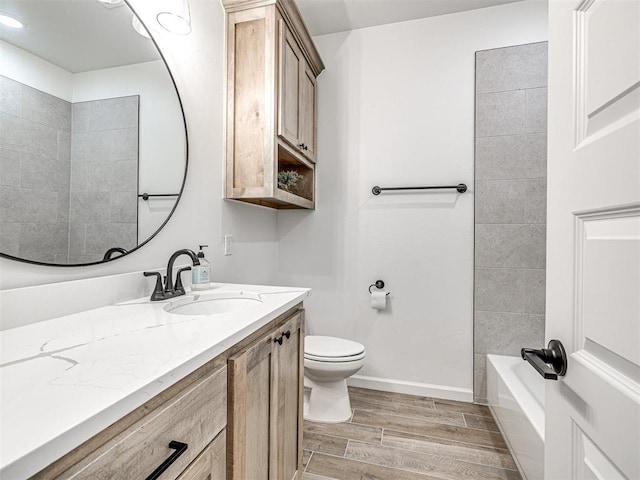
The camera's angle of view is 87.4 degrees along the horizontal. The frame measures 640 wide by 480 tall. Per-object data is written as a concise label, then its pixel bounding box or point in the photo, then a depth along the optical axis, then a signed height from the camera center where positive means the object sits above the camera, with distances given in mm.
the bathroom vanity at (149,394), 437 -249
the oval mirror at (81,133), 885 +337
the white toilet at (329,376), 1904 -778
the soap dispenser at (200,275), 1406 -150
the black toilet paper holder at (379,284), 2402 -298
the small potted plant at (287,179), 2129 +405
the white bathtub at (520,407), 1382 -791
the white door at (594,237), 460 +15
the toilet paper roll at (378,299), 2342 -396
